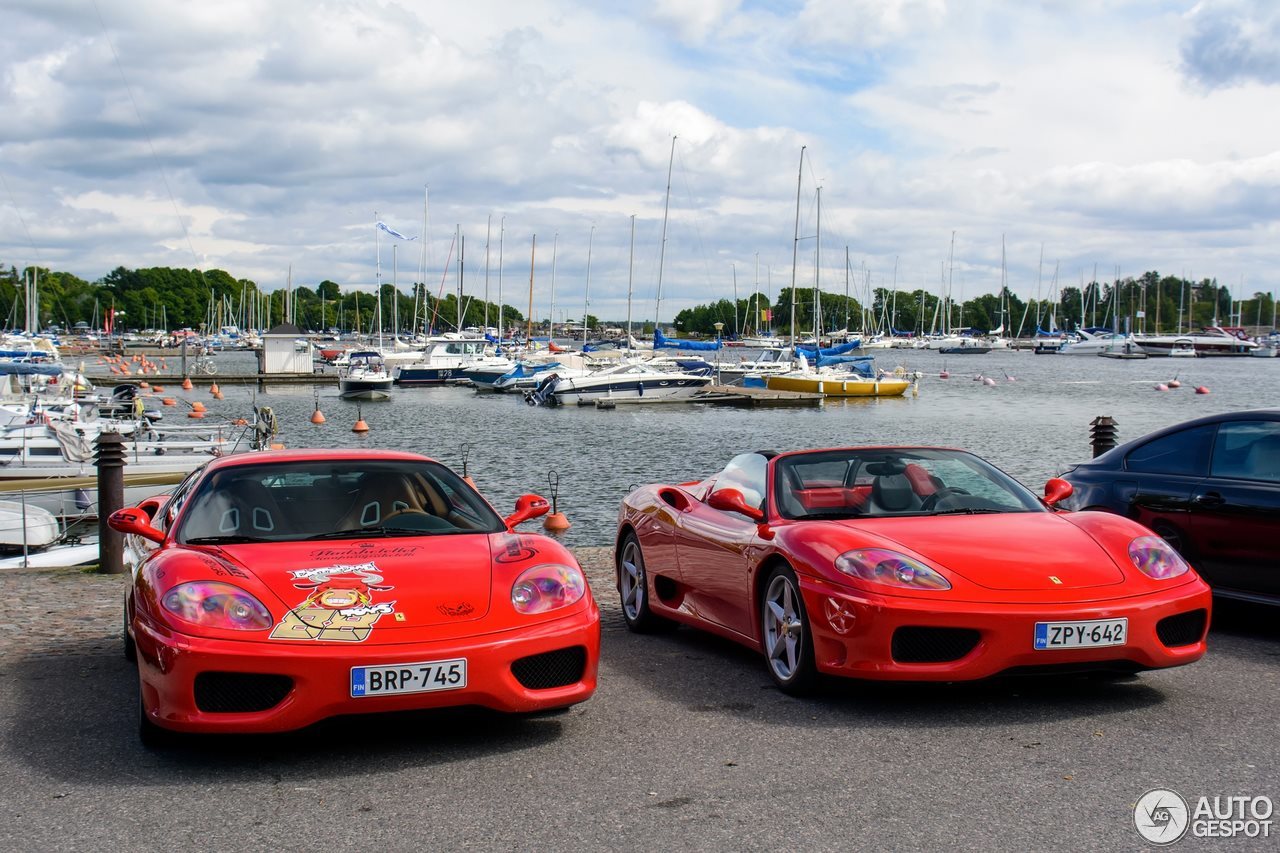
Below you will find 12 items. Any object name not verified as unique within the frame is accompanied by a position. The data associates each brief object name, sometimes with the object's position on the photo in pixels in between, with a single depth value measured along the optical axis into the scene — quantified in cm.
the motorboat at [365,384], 6550
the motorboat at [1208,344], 15075
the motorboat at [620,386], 6125
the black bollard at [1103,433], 1393
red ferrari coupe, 529
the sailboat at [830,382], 6606
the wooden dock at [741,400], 6169
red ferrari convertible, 607
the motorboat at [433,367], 7844
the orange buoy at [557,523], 1969
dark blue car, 809
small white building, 8200
